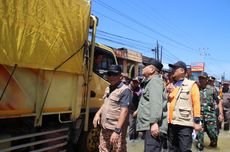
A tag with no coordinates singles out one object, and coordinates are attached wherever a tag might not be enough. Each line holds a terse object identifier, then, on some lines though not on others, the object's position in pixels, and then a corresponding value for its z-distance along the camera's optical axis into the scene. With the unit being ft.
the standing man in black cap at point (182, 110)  11.11
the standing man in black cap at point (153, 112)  9.08
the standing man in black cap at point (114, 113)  10.03
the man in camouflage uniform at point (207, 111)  17.37
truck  8.63
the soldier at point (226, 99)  23.58
